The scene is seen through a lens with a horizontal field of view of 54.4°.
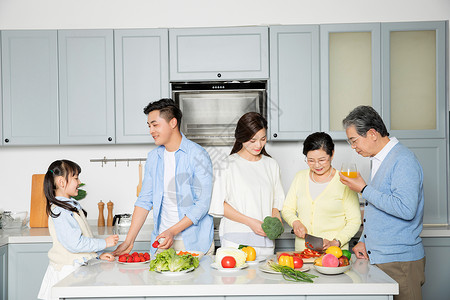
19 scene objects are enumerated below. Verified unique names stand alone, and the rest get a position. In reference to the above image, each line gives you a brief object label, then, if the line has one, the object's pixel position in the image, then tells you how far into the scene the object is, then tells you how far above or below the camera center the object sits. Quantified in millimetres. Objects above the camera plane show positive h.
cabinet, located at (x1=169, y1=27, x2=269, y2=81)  3566 +738
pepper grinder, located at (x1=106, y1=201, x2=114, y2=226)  3804 -588
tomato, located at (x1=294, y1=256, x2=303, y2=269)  2018 -554
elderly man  2096 -292
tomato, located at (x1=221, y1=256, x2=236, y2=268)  2021 -548
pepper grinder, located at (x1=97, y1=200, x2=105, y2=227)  3764 -604
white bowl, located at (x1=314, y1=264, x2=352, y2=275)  1915 -561
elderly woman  2451 -342
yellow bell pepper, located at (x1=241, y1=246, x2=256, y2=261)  2176 -547
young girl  2307 -452
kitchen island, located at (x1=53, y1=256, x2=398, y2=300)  1795 -594
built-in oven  3611 +300
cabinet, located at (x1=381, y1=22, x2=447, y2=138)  3531 +516
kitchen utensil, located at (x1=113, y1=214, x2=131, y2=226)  3371 -583
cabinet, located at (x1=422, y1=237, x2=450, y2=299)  3326 -968
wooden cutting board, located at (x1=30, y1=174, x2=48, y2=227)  3623 -500
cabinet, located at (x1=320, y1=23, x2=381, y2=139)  3564 +569
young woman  2584 -305
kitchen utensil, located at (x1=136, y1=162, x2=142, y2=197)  3894 -293
